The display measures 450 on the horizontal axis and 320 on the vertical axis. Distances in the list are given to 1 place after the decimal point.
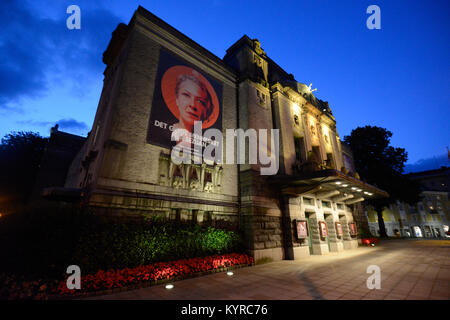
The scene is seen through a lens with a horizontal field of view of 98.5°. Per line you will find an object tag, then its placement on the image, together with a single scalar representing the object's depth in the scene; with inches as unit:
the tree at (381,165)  1103.0
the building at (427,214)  1727.4
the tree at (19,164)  938.1
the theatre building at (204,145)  366.6
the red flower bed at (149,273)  232.5
